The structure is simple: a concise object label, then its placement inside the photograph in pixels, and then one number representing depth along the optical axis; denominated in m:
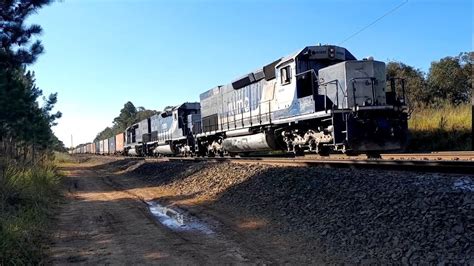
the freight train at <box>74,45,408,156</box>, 12.93
